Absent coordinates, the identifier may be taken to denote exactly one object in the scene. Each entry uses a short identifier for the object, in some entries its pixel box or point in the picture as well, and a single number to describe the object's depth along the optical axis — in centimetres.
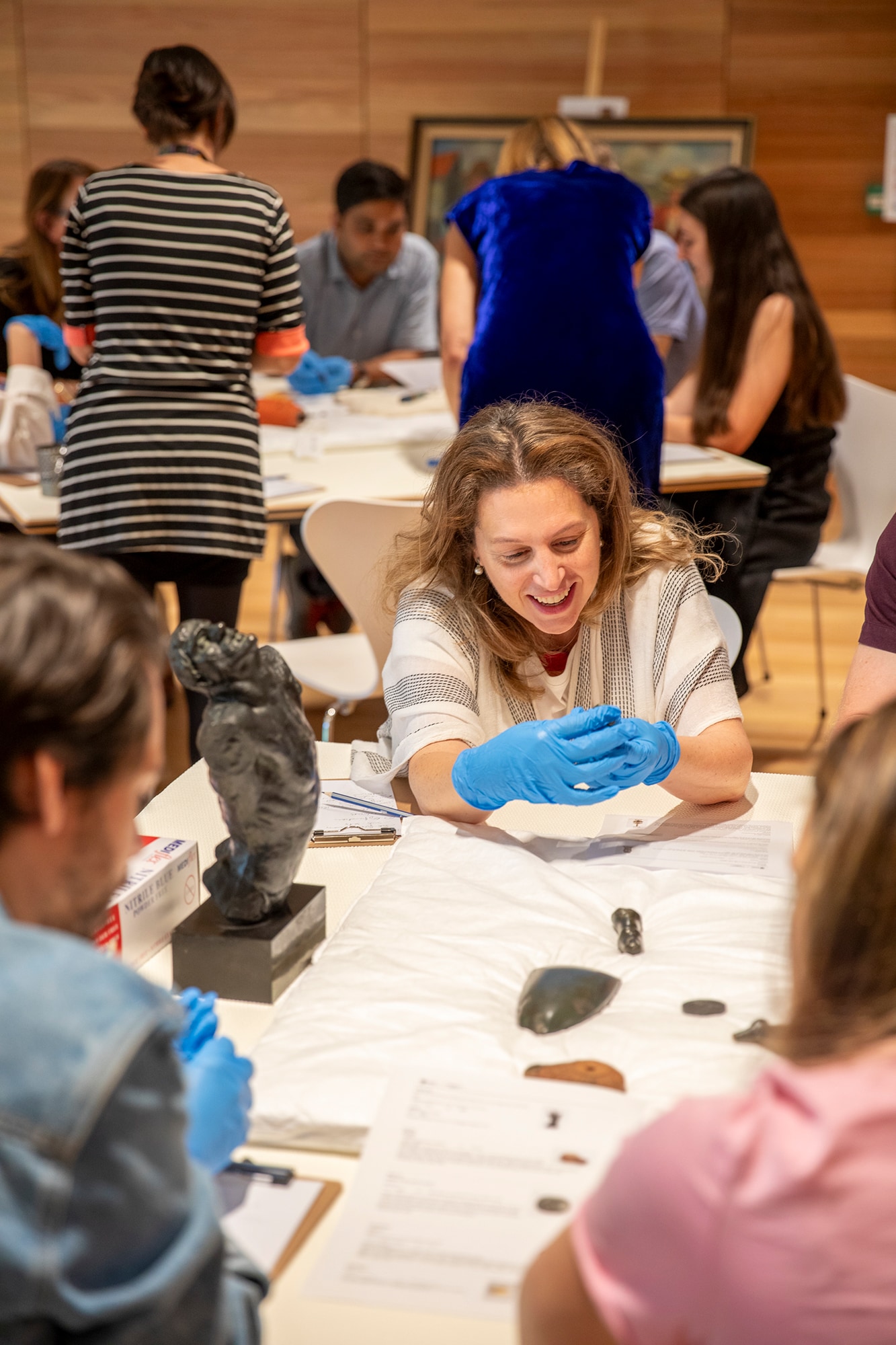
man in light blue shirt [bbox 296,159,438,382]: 396
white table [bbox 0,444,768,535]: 286
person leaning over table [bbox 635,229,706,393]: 389
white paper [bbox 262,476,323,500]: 297
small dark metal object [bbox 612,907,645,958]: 125
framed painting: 545
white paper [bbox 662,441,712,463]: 324
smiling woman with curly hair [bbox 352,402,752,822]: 168
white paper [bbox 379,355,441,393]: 411
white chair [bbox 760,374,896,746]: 335
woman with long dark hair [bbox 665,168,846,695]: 308
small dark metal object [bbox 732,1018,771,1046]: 108
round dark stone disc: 113
